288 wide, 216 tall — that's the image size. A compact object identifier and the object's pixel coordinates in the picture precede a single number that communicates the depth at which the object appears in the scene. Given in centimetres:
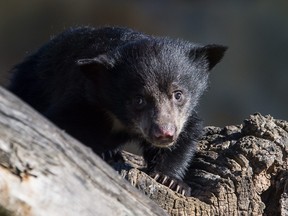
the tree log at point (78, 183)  756
